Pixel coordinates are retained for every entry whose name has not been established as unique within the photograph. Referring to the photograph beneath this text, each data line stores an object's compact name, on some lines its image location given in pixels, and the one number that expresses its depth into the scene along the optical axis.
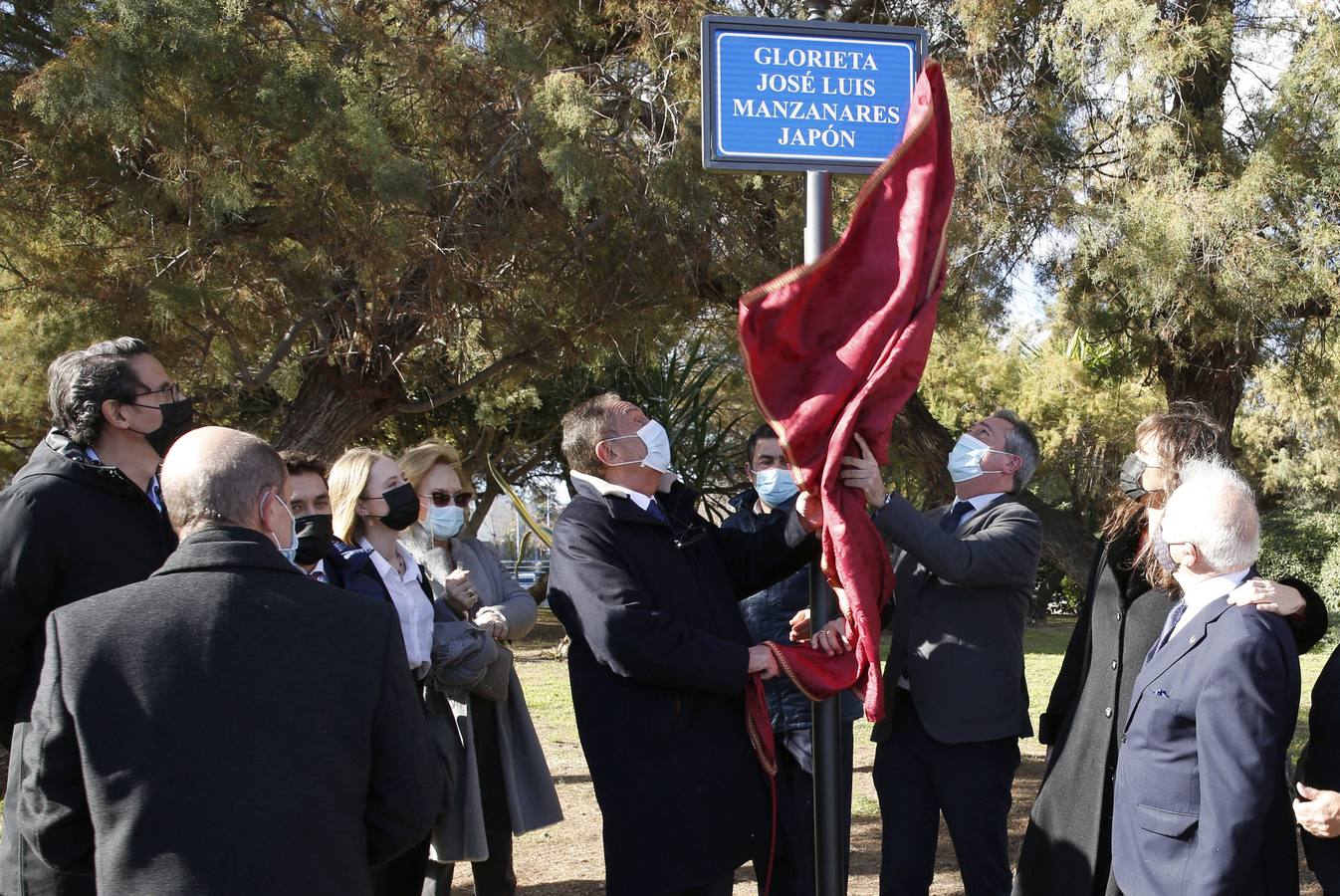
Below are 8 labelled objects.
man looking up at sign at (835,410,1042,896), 3.91
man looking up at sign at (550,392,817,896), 3.32
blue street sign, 3.19
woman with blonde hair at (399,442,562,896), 4.19
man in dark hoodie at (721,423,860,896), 3.86
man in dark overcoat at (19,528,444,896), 2.27
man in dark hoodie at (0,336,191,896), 3.03
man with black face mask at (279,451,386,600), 3.81
